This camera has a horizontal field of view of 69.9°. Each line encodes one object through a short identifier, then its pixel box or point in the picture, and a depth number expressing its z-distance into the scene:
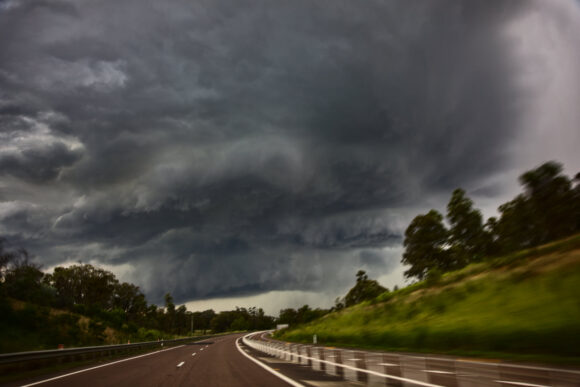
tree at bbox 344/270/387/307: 129.64
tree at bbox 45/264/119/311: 107.44
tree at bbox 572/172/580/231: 64.38
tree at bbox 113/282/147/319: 123.00
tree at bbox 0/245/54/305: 53.44
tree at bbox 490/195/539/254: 70.30
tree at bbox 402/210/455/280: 97.31
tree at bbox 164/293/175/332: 158.12
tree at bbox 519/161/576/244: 65.38
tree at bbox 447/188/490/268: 91.12
